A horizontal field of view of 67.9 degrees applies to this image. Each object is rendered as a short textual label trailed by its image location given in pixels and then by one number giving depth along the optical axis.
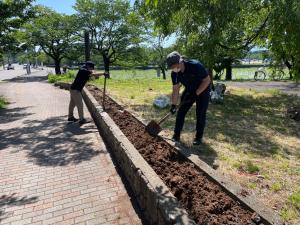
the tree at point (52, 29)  24.05
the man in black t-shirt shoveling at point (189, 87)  3.83
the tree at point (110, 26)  23.67
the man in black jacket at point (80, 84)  6.31
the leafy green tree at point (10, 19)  8.71
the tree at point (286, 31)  6.67
